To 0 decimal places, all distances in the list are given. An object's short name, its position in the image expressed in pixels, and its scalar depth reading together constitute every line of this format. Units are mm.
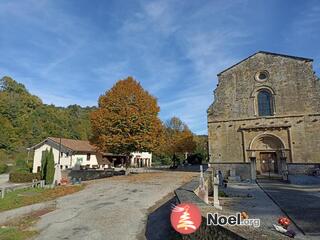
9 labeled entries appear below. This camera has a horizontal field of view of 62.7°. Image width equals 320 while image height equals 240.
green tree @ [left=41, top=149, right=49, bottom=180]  26758
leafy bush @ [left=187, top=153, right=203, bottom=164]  66188
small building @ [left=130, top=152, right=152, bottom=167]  59506
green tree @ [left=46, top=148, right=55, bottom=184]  26250
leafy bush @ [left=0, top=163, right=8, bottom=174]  45562
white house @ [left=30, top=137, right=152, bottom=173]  43125
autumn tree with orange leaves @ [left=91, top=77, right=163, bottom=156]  27312
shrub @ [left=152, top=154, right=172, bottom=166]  69750
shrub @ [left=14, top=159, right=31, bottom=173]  42347
